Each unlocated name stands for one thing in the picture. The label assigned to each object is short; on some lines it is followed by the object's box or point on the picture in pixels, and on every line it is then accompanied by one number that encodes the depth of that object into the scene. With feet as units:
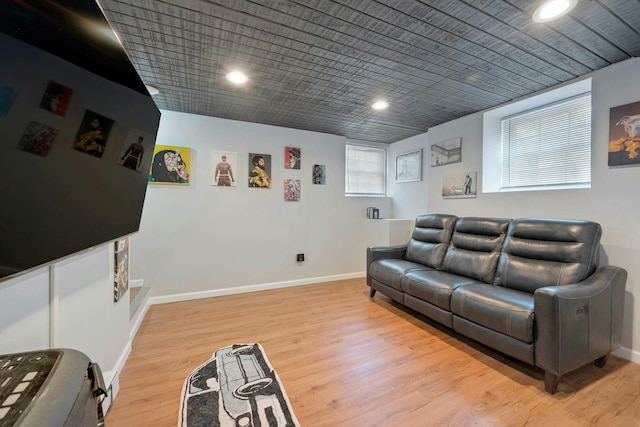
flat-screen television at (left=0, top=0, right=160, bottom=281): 1.91
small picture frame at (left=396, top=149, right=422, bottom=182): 12.93
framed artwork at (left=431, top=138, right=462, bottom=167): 10.69
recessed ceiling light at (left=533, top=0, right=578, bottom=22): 4.58
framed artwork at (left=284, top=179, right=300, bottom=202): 12.11
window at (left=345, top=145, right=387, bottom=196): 14.19
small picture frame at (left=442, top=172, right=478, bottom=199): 10.10
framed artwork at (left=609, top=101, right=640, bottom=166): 6.18
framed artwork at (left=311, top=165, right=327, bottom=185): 12.75
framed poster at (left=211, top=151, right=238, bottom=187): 10.73
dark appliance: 1.40
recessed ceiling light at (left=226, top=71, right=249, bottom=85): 7.13
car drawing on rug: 4.38
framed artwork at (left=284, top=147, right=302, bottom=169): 12.07
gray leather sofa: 5.07
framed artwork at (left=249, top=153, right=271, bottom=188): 11.37
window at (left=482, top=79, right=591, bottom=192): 7.57
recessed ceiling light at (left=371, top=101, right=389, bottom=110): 9.24
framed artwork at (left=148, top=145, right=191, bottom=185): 9.82
